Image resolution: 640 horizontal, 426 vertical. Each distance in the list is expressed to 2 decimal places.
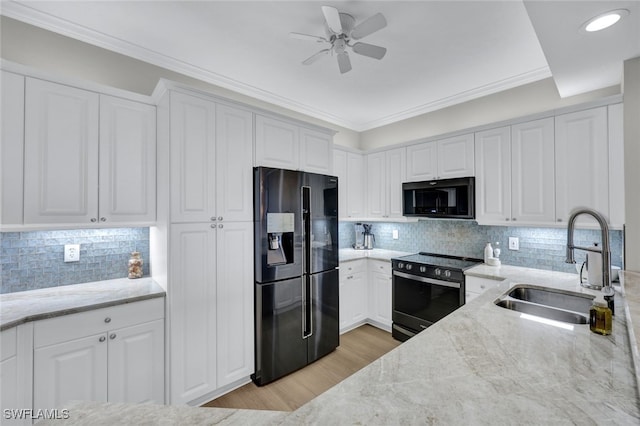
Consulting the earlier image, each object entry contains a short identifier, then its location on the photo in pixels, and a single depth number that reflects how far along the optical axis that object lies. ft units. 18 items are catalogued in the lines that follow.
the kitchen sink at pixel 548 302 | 5.26
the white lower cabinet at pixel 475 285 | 8.19
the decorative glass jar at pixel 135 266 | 7.50
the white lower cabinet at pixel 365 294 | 11.03
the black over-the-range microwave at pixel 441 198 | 9.46
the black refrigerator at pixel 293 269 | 7.82
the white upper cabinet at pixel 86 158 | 5.82
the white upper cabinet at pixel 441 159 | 9.70
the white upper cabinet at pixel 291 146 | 8.12
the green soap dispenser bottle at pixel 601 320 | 3.91
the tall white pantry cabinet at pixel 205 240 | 6.59
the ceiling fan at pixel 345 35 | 5.67
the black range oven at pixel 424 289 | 8.98
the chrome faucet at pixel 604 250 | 5.09
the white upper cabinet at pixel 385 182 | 11.68
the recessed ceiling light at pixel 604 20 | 4.69
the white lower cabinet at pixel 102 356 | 5.23
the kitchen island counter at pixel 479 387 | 2.37
